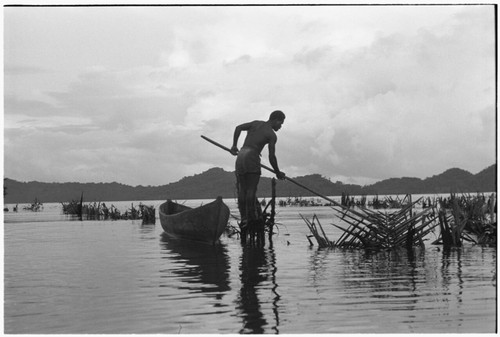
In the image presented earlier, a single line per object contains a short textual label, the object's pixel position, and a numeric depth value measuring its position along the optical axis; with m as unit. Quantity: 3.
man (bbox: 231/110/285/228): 12.43
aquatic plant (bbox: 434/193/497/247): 11.88
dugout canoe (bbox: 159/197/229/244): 13.12
